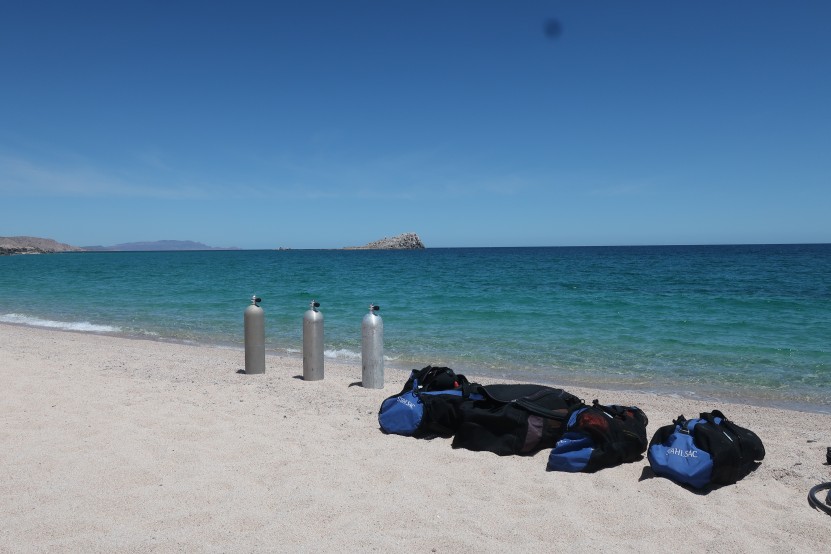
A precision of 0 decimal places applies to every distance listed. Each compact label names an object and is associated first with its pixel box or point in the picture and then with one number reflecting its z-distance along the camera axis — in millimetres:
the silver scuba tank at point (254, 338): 7680
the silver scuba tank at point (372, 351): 6914
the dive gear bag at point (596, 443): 4258
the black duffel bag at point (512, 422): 4633
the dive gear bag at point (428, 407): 5020
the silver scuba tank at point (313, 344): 7328
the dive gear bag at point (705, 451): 3902
